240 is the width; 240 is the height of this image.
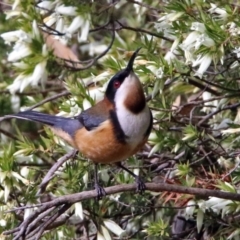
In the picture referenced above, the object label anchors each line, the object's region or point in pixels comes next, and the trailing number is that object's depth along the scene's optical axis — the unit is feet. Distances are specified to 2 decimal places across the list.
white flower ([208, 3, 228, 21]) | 19.16
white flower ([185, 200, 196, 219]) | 19.78
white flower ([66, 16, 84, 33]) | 21.75
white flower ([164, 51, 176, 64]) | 20.31
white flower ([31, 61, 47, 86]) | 21.20
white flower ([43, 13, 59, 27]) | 23.02
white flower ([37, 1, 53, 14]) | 22.81
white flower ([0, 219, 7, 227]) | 18.17
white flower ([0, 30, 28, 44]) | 20.63
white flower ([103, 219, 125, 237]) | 19.47
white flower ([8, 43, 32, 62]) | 21.07
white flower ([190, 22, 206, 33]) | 18.52
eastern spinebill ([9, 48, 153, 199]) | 18.44
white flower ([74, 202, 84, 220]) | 18.79
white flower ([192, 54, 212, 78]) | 18.84
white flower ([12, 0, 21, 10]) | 21.76
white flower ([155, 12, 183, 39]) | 19.51
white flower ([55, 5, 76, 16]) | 21.83
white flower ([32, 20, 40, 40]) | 20.68
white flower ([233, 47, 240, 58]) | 18.66
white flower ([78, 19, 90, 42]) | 21.72
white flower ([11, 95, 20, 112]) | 28.07
